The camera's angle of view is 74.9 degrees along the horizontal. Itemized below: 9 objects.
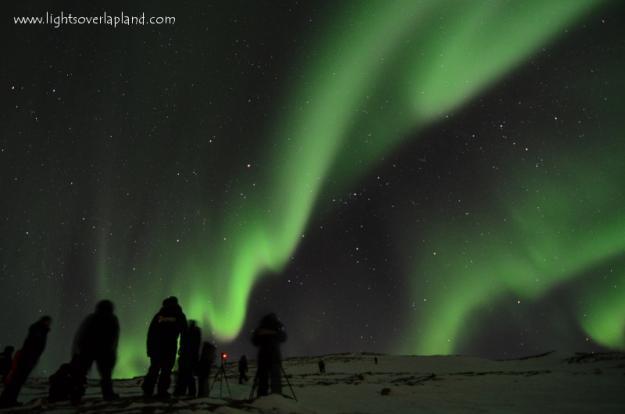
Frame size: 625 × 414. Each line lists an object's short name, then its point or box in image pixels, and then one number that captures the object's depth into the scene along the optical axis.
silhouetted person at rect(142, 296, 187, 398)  7.45
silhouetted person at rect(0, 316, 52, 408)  7.17
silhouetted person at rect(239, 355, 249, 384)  18.20
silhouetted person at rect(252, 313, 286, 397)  8.55
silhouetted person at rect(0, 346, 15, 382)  13.05
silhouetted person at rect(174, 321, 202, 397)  8.77
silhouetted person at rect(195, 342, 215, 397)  9.84
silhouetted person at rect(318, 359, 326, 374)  27.19
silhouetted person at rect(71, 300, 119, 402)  6.99
